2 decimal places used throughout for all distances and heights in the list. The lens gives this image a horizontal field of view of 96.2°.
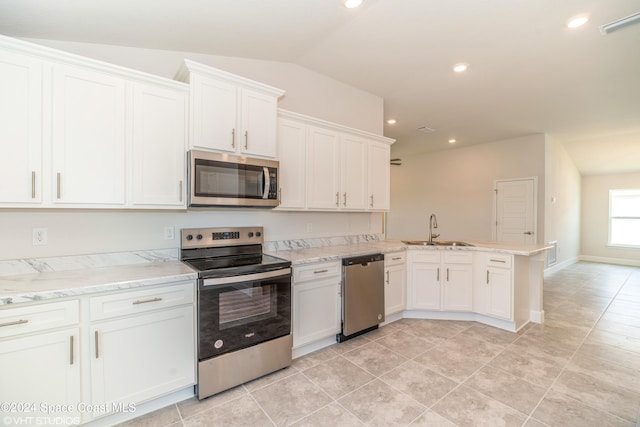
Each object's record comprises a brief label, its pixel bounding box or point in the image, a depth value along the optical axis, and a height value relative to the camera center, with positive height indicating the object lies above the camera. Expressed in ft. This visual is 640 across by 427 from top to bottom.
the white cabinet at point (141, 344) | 5.62 -2.77
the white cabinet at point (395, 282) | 10.92 -2.72
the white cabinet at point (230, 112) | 7.54 +2.84
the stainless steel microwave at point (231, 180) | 7.38 +0.89
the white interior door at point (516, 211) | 18.47 +0.16
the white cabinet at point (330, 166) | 9.61 +1.76
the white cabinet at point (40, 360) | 4.88 -2.63
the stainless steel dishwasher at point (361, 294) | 9.50 -2.82
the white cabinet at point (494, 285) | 10.48 -2.73
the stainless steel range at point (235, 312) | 6.63 -2.49
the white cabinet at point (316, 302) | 8.48 -2.77
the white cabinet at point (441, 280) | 11.41 -2.71
